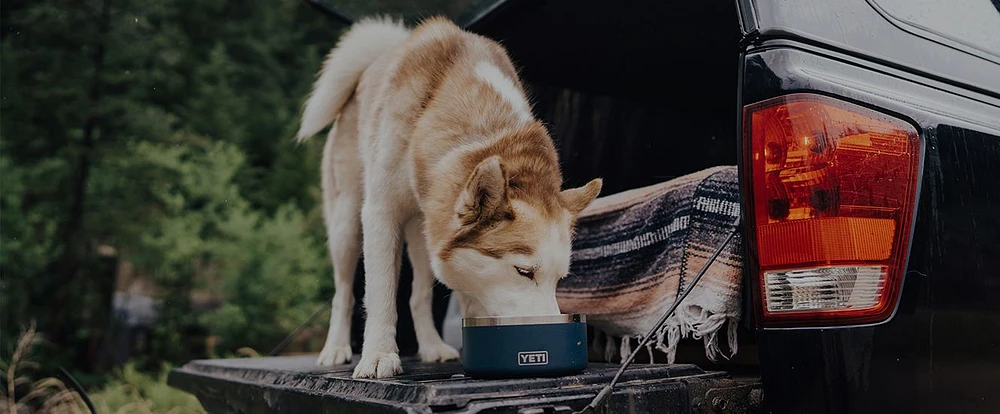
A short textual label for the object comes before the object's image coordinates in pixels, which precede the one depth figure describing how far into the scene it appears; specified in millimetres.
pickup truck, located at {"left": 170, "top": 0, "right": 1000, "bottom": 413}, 1570
